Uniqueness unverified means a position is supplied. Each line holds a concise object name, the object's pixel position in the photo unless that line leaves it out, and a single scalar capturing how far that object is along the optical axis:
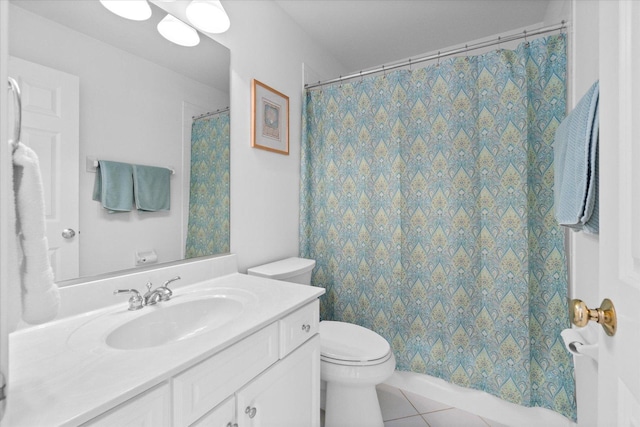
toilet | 1.37
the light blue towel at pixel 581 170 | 0.87
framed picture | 1.69
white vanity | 0.57
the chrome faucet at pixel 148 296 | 1.02
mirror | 0.94
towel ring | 0.49
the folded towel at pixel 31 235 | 0.50
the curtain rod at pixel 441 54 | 1.48
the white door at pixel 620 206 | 0.46
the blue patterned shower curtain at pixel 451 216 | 1.50
